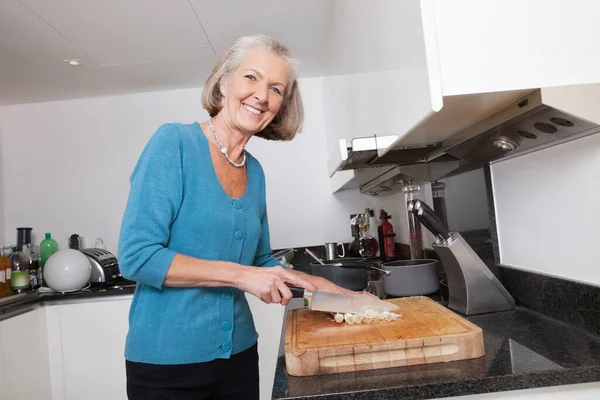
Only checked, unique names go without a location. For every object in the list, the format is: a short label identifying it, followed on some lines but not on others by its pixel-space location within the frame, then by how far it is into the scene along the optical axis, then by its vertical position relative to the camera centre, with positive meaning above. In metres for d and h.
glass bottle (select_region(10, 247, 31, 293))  2.81 -0.12
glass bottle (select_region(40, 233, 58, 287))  3.12 -0.01
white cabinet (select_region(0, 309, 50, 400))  2.34 -0.50
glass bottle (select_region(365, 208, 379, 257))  3.08 -0.04
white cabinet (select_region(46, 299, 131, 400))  2.62 -0.53
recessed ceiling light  2.63 +0.91
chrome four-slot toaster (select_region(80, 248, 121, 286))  2.84 -0.14
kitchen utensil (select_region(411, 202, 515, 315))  1.31 -0.18
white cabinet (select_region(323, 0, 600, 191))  0.83 +0.25
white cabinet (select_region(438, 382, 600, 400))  0.87 -0.31
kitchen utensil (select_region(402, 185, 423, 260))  2.07 -0.09
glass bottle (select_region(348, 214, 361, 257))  3.02 -0.11
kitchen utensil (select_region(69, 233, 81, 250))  3.18 +0.01
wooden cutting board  0.95 -0.24
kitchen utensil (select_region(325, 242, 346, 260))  3.09 -0.17
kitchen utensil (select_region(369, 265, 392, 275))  1.54 -0.16
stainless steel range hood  0.89 +0.16
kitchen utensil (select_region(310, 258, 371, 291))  1.74 -0.18
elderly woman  1.09 -0.03
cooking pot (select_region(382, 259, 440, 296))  1.55 -0.19
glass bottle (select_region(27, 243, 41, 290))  2.93 -0.13
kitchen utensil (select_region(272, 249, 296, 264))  2.62 -0.16
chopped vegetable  1.13 -0.21
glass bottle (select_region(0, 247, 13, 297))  2.72 -0.11
